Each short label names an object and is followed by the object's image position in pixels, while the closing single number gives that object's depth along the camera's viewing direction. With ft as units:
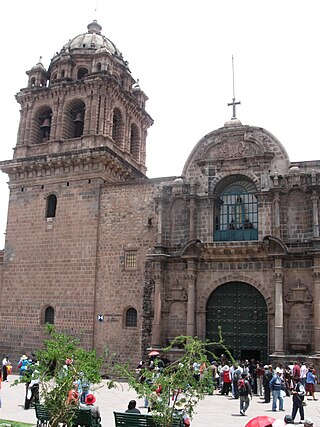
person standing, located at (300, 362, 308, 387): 58.29
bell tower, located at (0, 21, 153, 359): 82.23
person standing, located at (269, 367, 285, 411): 47.91
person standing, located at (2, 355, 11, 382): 69.56
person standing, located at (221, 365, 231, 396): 58.95
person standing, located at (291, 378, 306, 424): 41.91
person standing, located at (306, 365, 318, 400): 55.77
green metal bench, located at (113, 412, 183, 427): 28.96
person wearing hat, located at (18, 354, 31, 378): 59.76
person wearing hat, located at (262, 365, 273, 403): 53.36
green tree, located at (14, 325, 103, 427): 28.84
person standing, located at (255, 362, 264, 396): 59.80
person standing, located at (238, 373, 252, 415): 45.29
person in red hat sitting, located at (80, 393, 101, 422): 31.40
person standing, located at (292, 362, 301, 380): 58.75
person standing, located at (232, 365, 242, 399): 55.11
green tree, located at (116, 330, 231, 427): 26.53
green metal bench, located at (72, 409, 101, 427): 31.12
